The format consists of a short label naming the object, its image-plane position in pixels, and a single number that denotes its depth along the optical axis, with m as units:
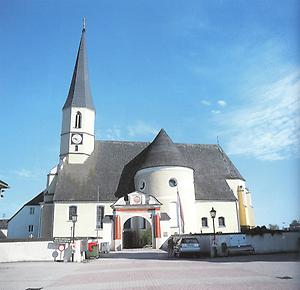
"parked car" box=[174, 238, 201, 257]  20.84
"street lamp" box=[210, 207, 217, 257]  21.02
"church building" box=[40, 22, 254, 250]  32.38
